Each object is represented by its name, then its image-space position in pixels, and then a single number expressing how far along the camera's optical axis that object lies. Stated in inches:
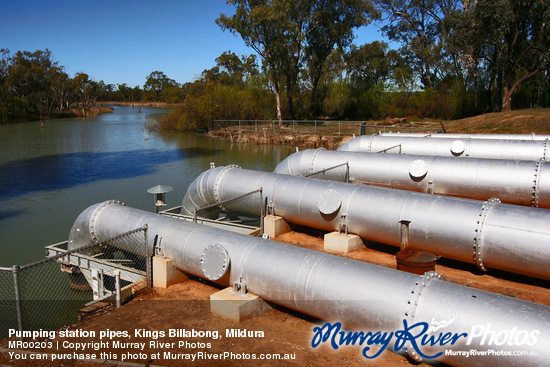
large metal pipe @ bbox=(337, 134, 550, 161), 616.7
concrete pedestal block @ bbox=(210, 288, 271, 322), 293.3
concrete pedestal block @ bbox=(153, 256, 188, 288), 356.2
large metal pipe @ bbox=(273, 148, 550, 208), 477.7
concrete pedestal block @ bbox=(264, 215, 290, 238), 478.0
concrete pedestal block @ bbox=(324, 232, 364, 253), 423.8
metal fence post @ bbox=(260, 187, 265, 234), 481.1
